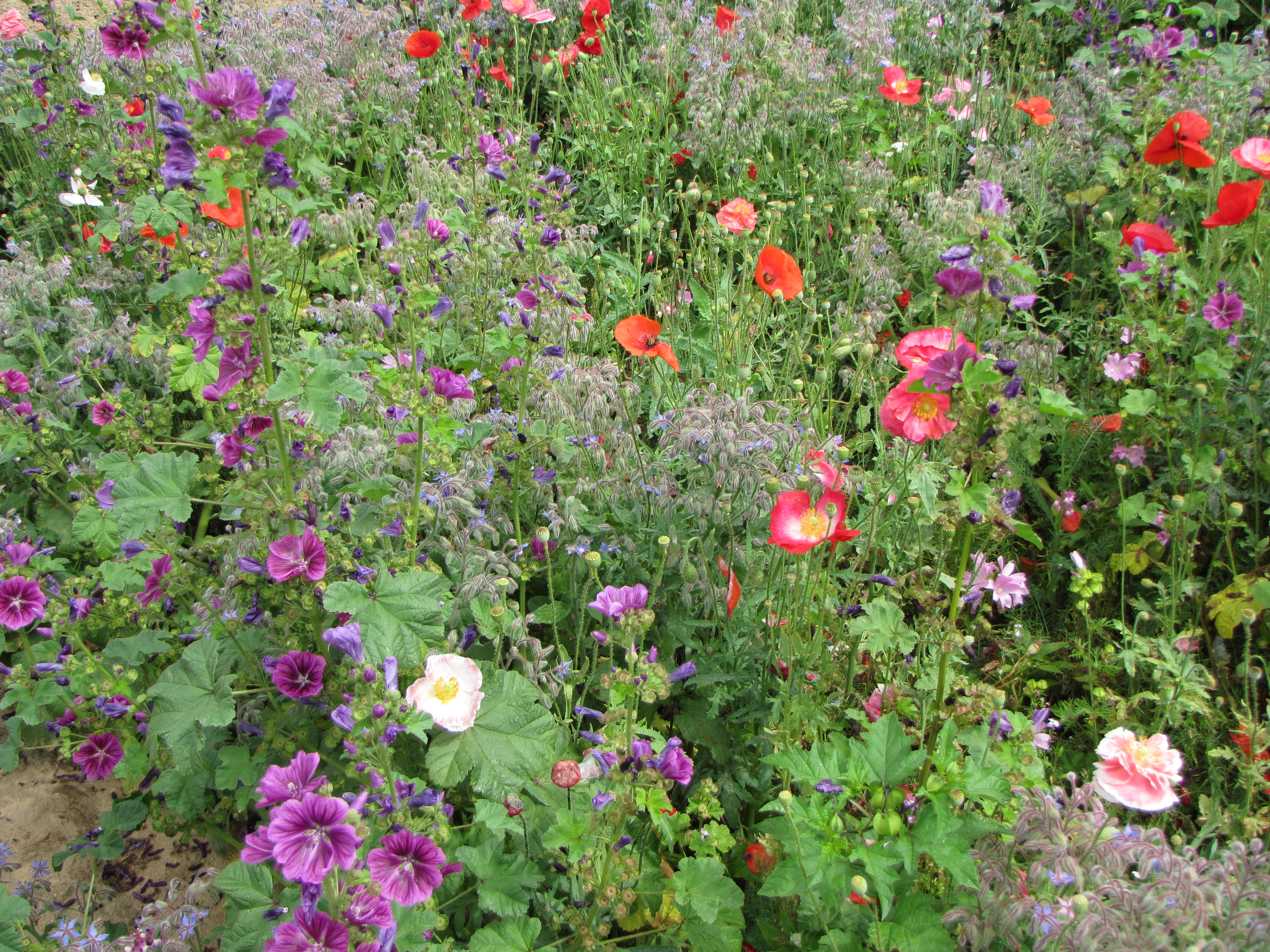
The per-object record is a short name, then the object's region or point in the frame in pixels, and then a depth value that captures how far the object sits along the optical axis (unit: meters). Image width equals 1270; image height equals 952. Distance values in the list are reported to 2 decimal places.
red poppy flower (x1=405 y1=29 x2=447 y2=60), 1.81
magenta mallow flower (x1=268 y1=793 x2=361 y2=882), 0.76
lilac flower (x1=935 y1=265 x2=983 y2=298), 0.89
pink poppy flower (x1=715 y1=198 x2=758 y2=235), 1.41
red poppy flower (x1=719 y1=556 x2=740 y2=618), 1.10
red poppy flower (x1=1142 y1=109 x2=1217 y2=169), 1.36
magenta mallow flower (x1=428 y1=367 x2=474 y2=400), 1.03
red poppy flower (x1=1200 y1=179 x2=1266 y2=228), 1.28
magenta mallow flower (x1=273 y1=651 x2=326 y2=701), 0.94
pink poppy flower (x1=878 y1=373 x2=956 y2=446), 0.98
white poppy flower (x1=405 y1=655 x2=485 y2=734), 0.97
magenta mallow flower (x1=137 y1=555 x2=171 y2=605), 1.03
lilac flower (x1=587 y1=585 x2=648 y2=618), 0.87
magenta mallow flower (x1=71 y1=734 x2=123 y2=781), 1.04
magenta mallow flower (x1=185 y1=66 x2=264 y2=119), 0.83
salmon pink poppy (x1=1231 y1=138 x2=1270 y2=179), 1.33
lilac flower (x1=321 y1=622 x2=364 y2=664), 0.85
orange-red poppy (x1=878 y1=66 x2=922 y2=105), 1.72
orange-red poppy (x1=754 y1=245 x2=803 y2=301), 1.24
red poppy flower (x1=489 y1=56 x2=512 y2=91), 2.04
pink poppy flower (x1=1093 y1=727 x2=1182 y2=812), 0.95
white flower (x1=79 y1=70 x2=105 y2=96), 1.74
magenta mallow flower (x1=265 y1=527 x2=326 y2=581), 0.92
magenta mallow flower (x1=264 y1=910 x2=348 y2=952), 0.77
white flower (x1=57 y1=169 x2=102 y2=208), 1.59
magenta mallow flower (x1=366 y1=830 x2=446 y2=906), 0.82
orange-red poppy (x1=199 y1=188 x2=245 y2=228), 1.16
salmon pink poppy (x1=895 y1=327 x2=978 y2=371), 1.03
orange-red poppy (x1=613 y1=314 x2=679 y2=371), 1.23
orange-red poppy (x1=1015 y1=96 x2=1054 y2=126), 1.68
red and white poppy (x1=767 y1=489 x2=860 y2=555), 0.99
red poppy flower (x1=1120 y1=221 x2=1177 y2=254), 1.33
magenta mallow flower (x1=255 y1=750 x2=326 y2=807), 0.77
